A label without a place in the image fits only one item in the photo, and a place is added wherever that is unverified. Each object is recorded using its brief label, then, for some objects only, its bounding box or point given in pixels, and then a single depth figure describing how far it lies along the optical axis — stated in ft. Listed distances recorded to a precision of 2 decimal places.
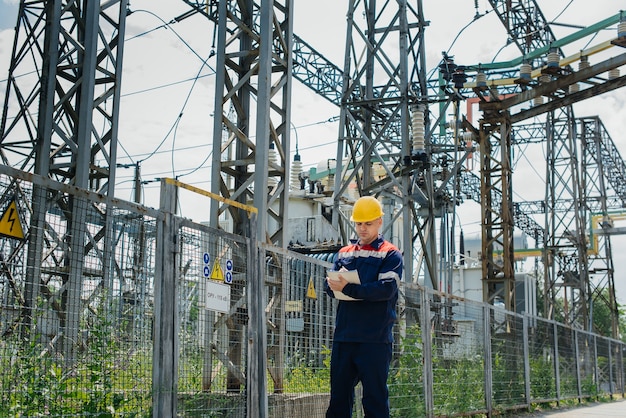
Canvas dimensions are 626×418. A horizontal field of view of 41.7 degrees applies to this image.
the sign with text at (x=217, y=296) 19.79
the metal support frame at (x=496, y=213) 67.97
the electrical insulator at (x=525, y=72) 70.03
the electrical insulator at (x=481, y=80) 66.18
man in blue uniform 19.17
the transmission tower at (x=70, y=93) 42.34
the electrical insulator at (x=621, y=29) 62.41
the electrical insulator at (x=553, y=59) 67.51
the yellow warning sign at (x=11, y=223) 14.87
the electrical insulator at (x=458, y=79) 58.63
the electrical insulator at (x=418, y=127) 55.52
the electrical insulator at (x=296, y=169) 124.06
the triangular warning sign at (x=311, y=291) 25.38
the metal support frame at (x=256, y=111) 35.17
